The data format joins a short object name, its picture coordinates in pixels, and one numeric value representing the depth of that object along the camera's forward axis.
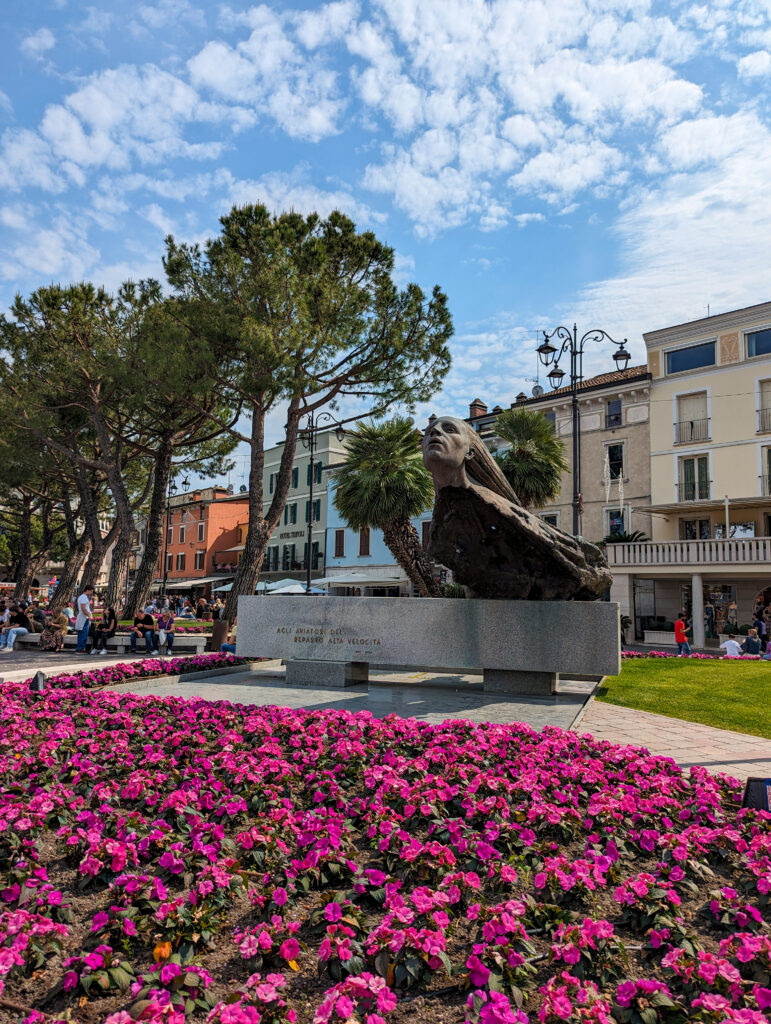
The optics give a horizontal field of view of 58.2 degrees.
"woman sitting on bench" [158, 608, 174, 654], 17.42
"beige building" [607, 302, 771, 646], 28.16
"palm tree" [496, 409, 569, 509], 23.55
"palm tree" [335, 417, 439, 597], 22.58
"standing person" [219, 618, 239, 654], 14.69
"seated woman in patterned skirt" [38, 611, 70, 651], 18.55
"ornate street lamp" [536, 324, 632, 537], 19.16
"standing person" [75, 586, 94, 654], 17.16
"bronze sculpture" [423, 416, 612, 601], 8.19
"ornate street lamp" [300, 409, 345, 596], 21.39
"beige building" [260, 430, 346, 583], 48.12
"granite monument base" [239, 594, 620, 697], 8.67
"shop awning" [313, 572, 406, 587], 36.69
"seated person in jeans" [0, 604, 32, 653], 20.22
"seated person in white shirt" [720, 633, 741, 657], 19.03
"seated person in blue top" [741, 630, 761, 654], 20.08
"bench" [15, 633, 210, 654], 17.81
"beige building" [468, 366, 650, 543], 33.28
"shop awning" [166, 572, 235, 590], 52.88
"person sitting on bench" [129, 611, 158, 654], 17.50
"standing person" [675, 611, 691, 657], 20.91
